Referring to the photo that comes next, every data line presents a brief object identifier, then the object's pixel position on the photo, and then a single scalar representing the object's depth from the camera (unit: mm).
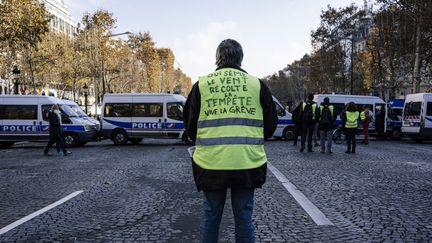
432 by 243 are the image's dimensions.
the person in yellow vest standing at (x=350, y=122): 14982
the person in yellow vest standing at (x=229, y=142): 3271
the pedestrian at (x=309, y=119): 15499
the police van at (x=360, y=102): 24784
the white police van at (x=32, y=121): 20531
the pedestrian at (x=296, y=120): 17536
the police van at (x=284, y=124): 22969
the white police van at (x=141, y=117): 21141
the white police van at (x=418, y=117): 22906
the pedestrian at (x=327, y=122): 14938
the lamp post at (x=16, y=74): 28467
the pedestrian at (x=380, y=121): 24561
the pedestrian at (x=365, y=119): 19891
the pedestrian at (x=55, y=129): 15914
